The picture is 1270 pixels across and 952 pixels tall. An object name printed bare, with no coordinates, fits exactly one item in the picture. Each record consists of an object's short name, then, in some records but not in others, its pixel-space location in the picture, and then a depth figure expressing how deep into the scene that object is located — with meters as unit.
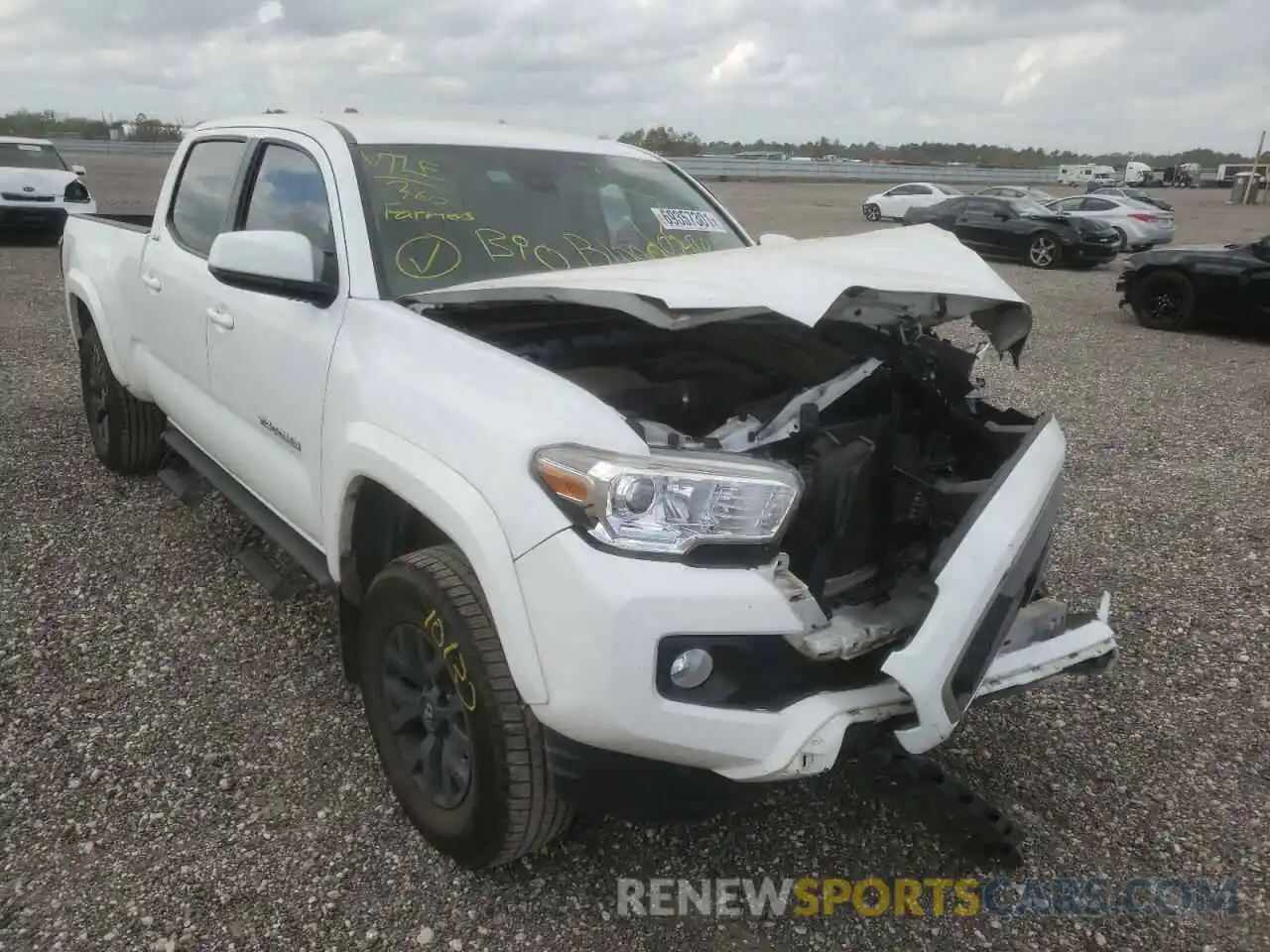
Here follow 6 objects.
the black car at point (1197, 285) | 10.25
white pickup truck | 1.98
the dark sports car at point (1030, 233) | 16.94
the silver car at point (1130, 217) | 19.73
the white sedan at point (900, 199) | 26.23
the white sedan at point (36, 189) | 14.46
